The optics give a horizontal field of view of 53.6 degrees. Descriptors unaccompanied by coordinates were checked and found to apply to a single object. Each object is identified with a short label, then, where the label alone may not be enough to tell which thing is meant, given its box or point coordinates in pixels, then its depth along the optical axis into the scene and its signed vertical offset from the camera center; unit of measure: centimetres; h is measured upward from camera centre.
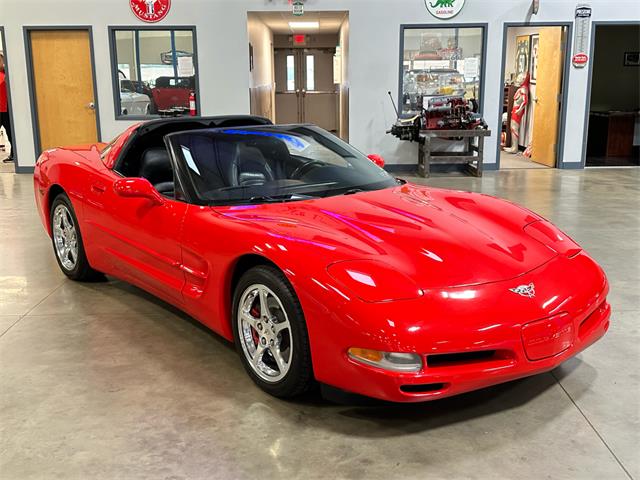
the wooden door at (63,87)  1036 +19
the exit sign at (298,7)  995 +136
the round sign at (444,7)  999 +134
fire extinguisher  1048 -8
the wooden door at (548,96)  1065 -4
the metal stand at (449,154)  962 -93
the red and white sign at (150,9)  1008 +138
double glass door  1983 +34
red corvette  238 -72
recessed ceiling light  1484 +170
